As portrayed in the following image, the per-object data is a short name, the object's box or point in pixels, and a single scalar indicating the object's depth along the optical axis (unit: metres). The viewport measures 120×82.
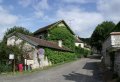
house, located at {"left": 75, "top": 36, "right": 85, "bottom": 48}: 38.93
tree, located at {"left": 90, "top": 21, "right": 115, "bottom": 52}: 31.18
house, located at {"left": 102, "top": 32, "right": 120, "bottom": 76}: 8.86
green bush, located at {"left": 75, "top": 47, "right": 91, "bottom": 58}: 27.85
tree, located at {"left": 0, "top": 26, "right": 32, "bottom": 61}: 13.07
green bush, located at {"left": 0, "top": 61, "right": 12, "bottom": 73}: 12.35
